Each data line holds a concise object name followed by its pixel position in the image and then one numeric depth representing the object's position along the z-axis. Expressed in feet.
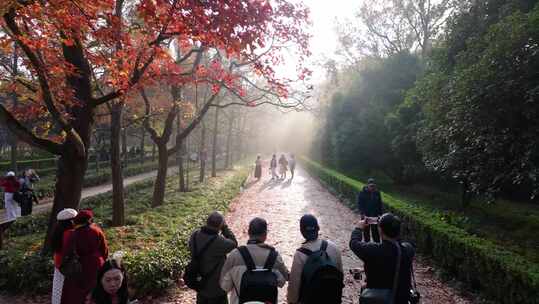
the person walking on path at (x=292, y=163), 85.67
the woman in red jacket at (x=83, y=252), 14.11
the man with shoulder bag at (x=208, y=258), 12.42
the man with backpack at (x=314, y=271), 10.91
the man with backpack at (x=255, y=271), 10.73
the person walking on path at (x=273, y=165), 81.87
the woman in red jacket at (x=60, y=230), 14.66
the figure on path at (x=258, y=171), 84.23
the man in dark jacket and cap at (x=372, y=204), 29.84
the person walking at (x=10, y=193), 36.51
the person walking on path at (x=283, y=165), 86.89
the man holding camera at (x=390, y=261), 11.18
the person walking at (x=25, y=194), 42.14
